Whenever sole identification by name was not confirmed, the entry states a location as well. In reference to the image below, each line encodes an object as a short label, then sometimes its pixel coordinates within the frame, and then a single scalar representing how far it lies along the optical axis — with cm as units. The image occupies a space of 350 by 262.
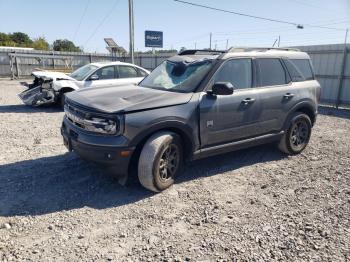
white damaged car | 962
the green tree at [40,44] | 6023
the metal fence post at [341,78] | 1152
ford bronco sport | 374
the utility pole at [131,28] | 1812
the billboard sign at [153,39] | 2316
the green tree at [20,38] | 7044
